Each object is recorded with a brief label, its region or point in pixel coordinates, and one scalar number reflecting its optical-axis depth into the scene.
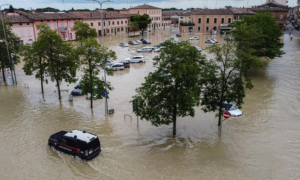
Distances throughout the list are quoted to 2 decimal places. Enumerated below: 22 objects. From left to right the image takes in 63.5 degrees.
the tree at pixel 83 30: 42.56
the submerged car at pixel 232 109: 20.75
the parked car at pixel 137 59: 41.25
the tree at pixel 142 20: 77.88
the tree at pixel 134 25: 76.54
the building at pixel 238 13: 78.32
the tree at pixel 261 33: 25.68
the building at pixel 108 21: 72.94
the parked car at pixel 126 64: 37.91
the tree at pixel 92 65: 20.28
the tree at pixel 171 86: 14.66
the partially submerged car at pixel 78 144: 13.98
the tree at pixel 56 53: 22.47
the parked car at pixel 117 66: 36.47
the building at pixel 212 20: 78.81
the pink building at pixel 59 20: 57.69
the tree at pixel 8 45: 28.97
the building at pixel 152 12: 97.75
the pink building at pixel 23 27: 52.88
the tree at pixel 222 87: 16.94
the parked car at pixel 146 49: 50.42
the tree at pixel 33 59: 23.33
